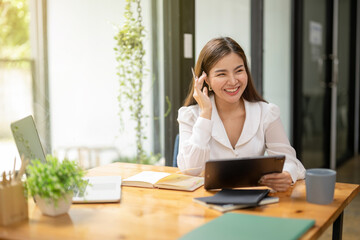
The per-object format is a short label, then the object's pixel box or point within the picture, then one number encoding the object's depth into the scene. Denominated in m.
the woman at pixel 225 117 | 1.96
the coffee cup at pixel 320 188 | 1.47
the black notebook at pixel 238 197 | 1.42
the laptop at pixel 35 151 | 1.44
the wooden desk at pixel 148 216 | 1.21
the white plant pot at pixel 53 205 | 1.33
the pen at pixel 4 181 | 1.28
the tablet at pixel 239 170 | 1.50
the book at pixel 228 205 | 1.38
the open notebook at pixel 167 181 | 1.67
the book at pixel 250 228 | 1.15
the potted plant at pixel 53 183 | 1.29
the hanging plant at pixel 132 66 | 2.76
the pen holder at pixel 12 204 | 1.26
